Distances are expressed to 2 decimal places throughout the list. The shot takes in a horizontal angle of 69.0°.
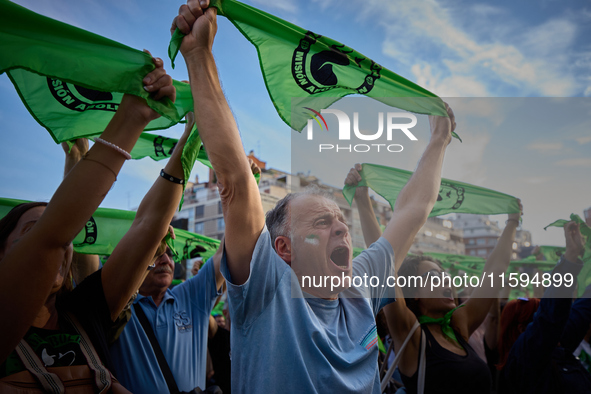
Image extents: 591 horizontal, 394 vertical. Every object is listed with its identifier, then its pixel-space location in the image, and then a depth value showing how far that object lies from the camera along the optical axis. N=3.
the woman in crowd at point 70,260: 1.21
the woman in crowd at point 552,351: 3.09
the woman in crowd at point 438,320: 2.68
